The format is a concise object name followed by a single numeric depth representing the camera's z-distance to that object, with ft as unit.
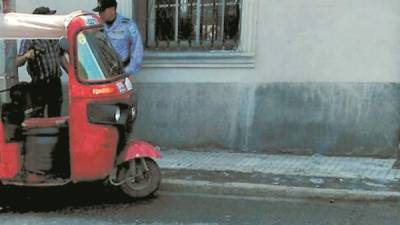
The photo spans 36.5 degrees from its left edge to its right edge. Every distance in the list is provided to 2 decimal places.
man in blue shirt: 23.98
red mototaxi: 18.45
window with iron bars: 27.61
